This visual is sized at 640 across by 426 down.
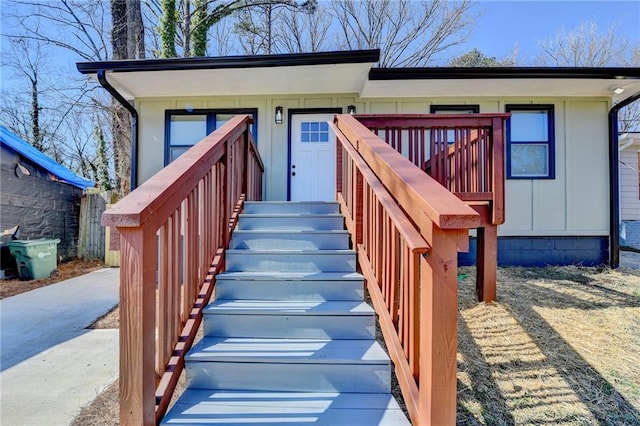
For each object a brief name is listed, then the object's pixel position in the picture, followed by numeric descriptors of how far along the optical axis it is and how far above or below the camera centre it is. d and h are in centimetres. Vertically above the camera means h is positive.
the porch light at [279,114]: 530 +178
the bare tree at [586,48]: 1266 +712
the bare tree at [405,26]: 1139 +714
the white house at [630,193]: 840 +77
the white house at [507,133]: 500 +148
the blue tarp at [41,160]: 565 +115
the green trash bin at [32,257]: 520 -66
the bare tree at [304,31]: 1176 +724
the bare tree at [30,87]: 1066 +481
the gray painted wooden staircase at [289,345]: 157 -77
